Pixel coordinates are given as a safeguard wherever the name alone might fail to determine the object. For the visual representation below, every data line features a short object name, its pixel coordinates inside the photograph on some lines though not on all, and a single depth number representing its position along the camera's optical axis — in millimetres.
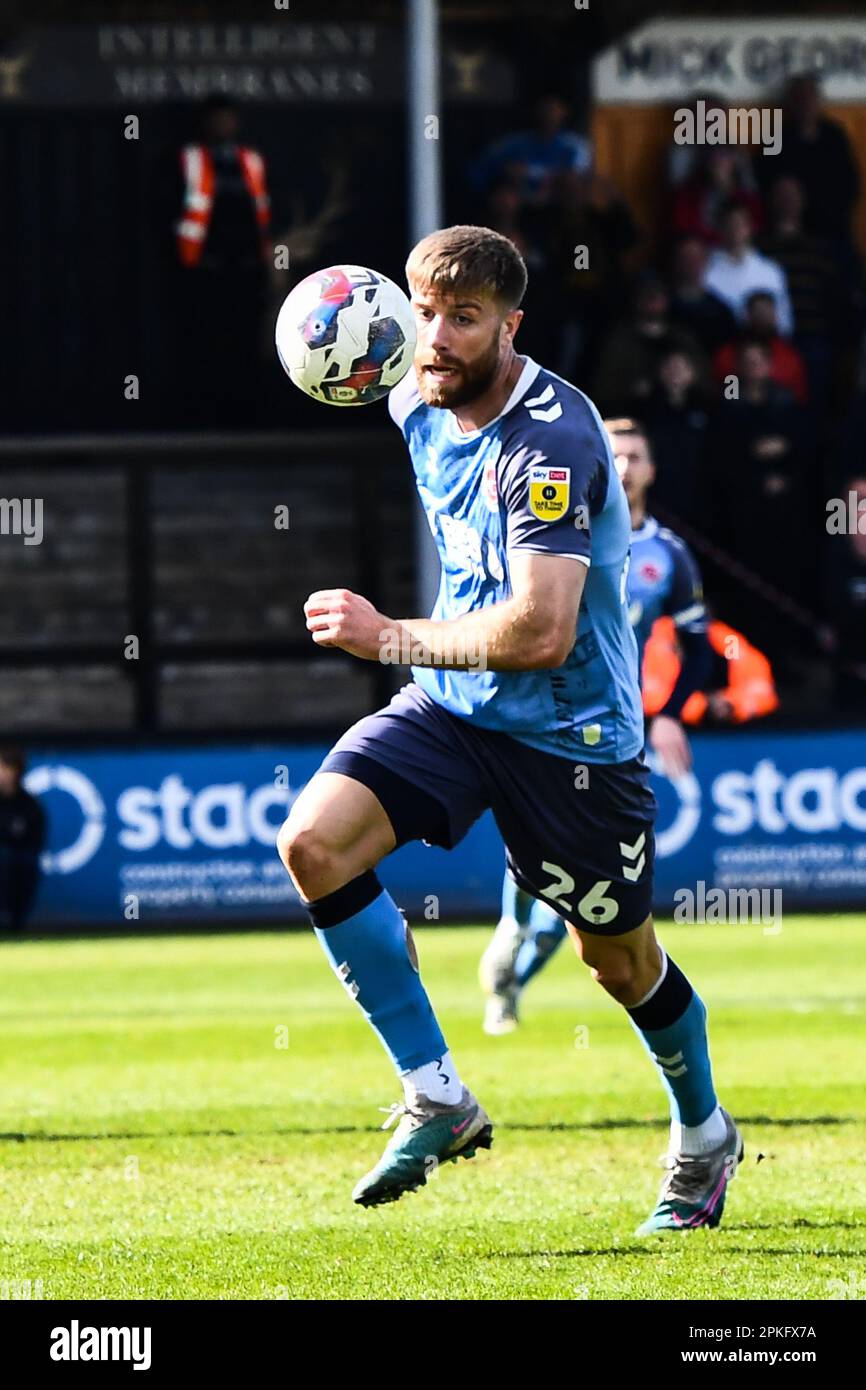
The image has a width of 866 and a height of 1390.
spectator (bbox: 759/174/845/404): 18703
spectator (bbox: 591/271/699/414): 17000
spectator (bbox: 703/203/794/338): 18141
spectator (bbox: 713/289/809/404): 17625
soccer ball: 5621
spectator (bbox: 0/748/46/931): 15734
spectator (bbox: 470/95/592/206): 18203
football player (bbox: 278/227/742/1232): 5570
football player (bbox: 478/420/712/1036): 9492
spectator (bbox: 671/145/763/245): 18703
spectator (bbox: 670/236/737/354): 17719
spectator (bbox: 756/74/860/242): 19016
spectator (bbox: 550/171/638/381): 17750
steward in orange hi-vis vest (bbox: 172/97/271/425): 17891
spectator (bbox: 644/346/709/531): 16797
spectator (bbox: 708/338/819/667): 17156
